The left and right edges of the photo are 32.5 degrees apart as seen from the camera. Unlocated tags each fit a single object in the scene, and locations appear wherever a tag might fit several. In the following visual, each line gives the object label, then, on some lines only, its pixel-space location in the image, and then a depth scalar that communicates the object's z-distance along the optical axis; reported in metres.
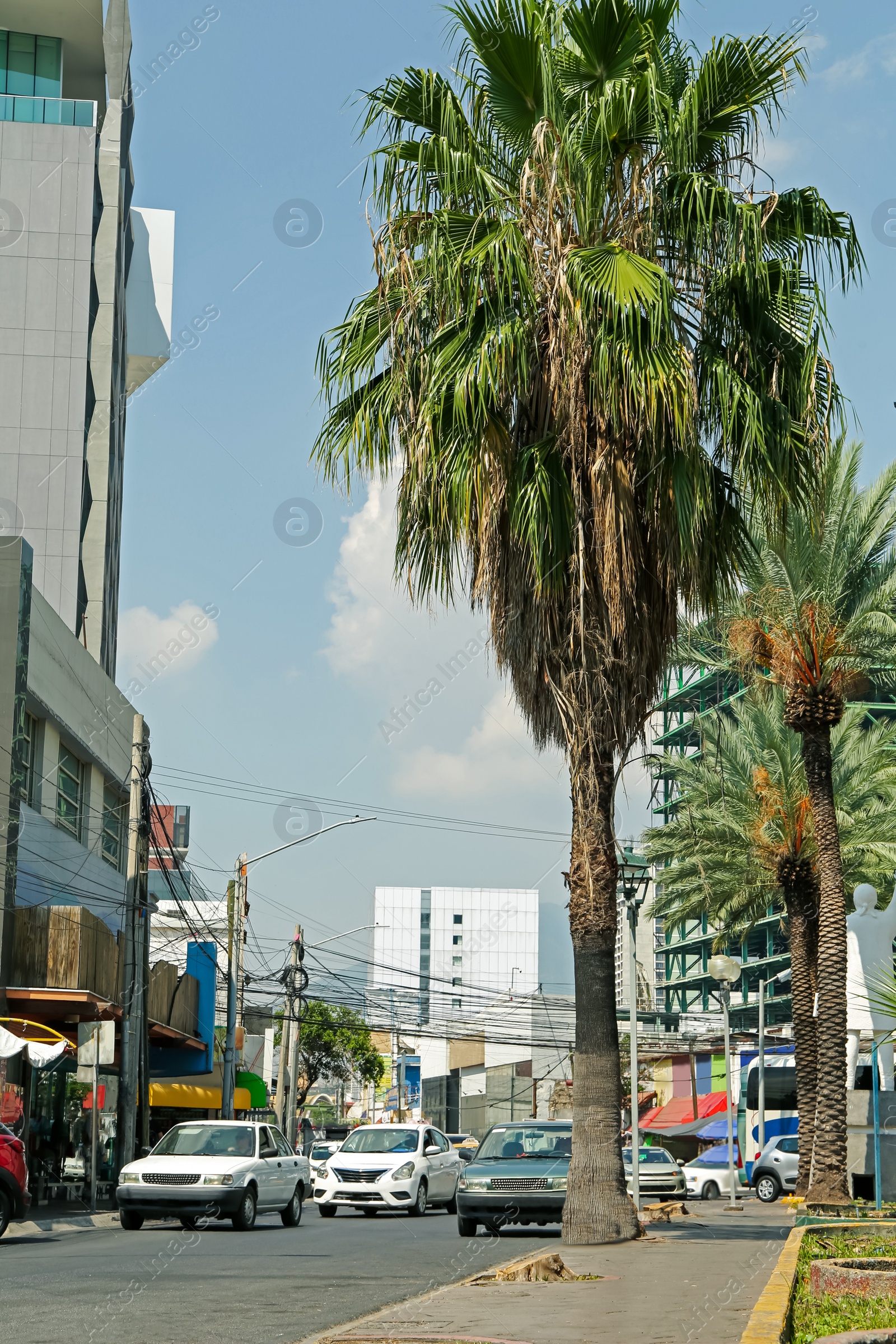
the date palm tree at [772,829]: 29.33
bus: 42.44
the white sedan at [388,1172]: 24.70
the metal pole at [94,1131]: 24.45
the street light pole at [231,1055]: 36.72
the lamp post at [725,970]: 27.39
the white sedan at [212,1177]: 19.77
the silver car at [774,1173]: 36.56
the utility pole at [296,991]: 44.21
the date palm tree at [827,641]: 23.00
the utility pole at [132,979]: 27.27
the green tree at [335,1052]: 83.88
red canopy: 65.44
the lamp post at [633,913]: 21.34
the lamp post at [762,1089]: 40.06
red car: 17.58
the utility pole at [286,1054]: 44.19
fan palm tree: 14.39
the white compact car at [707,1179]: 37.50
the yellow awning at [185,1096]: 44.47
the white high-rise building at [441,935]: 142.00
